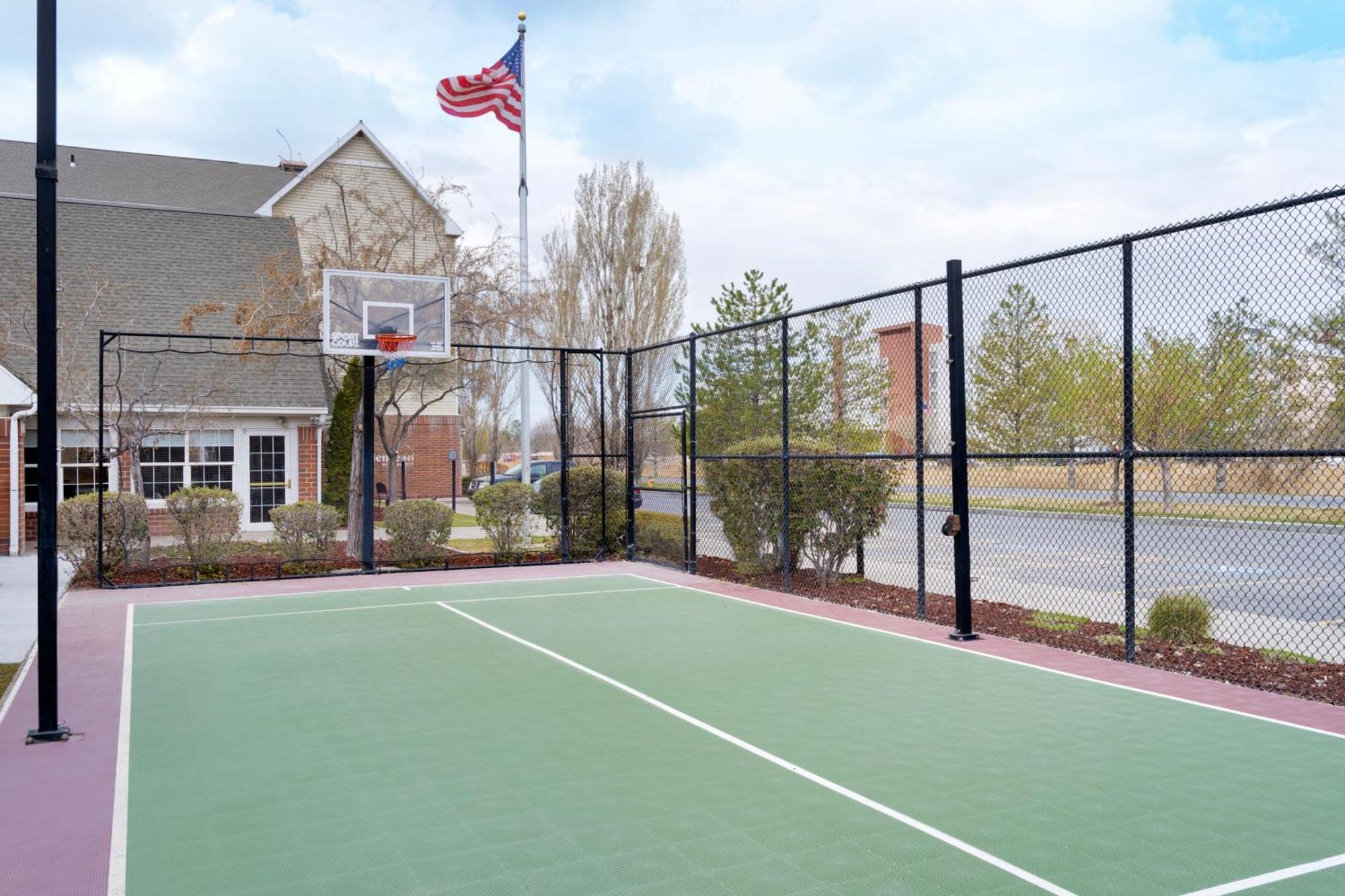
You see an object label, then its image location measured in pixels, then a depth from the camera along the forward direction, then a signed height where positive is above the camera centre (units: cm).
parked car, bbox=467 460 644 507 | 3416 -66
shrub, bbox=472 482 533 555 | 1533 -90
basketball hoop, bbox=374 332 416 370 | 1415 +146
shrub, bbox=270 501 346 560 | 1467 -106
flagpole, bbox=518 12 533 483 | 2027 +367
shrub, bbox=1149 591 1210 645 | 832 -137
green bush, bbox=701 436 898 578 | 1174 -64
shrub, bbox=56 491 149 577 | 1359 -96
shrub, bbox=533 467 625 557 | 1559 -81
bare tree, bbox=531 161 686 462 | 2764 +468
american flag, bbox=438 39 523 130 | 2033 +690
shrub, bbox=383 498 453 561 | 1490 -107
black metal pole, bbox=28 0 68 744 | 574 +46
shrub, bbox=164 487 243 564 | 1428 -91
